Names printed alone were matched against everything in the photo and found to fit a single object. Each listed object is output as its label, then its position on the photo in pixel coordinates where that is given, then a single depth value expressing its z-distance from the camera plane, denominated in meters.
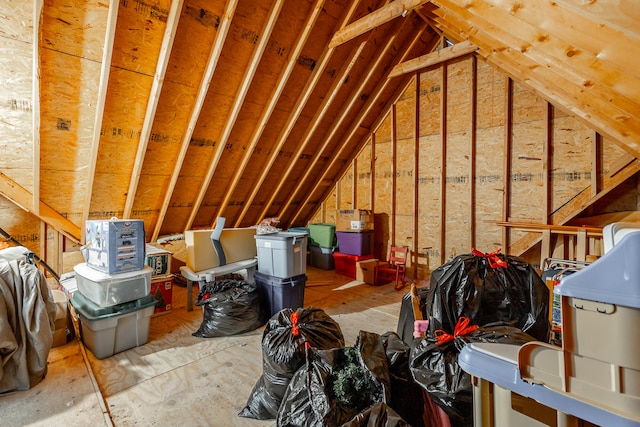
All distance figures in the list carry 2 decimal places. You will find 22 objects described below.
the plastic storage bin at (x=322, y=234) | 5.25
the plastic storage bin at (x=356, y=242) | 4.74
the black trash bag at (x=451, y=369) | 1.13
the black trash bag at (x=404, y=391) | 1.36
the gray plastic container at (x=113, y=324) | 2.32
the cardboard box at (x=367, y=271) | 4.42
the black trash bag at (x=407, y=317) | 1.96
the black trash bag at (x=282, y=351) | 1.62
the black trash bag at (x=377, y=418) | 1.04
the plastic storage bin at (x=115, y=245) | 2.41
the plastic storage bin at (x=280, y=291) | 2.98
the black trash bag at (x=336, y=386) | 1.21
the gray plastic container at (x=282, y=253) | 3.00
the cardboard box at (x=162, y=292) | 3.23
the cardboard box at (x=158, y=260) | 3.18
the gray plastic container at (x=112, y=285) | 2.35
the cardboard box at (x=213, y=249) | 3.34
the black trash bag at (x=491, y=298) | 1.52
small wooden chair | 4.30
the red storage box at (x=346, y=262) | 4.75
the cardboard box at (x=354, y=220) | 4.71
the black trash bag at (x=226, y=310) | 2.71
